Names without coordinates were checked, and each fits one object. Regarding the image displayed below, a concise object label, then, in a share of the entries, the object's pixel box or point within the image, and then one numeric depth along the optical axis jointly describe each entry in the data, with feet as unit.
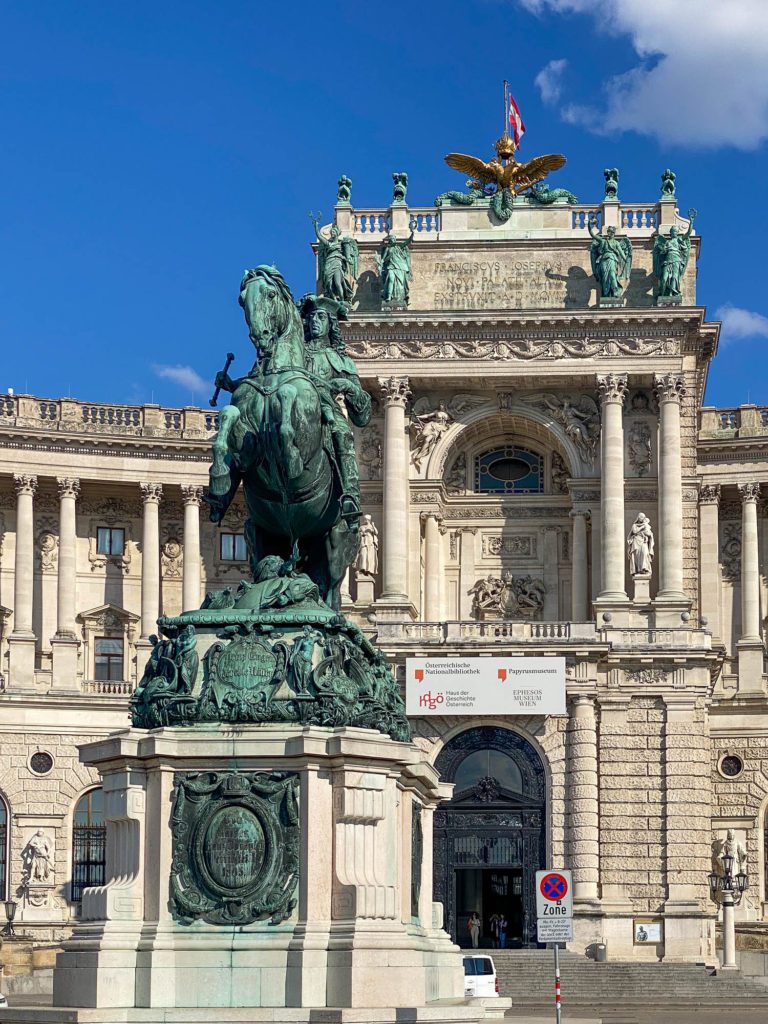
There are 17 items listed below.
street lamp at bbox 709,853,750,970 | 198.80
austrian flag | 239.30
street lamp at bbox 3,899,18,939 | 213.25
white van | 133.80
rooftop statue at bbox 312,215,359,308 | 217.15
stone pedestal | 65.16
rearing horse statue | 72.38
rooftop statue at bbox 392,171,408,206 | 230.07
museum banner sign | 196.85
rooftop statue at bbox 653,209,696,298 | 218.59
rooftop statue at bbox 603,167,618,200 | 228.22
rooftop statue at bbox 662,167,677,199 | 229.86
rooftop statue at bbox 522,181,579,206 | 231.71
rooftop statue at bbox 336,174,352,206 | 231.30
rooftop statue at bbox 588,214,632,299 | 219.41
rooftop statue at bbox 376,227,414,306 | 221.66
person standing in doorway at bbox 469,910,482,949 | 194.16
